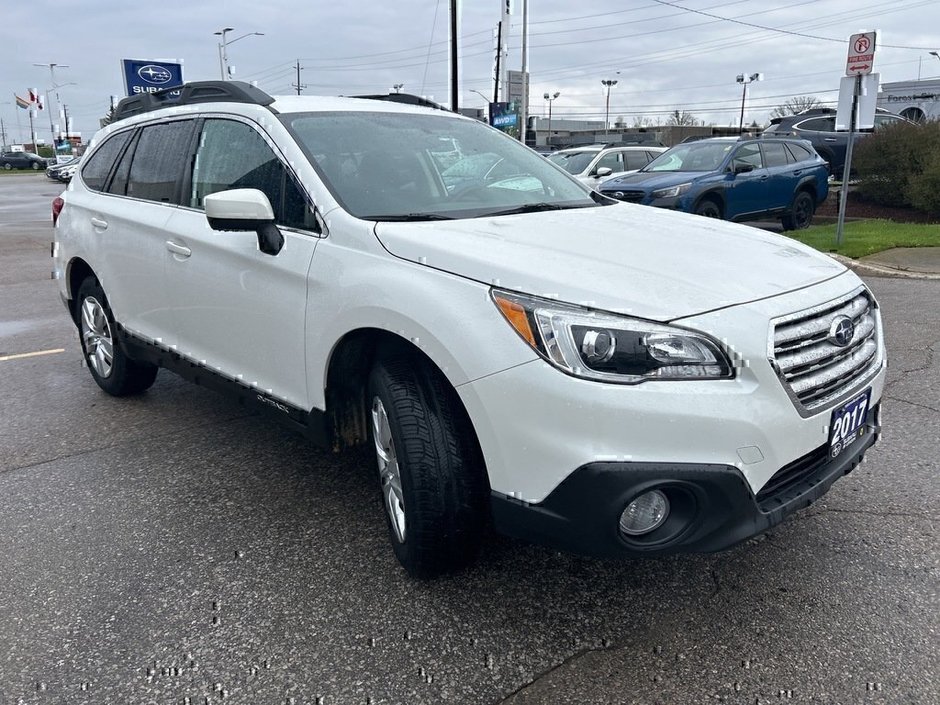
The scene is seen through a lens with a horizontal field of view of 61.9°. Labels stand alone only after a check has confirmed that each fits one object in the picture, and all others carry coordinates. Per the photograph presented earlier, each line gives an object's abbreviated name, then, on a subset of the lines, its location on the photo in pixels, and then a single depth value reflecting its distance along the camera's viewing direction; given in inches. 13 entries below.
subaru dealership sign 740.6
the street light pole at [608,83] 3245.8
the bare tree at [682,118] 3526.1
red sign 378.0
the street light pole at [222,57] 1640.5
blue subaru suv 431.2
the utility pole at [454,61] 953.5
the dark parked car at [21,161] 2439.7
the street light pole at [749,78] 2738.7
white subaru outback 87.6
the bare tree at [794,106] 3083.2
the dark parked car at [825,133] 714.8
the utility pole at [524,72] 1215.6
